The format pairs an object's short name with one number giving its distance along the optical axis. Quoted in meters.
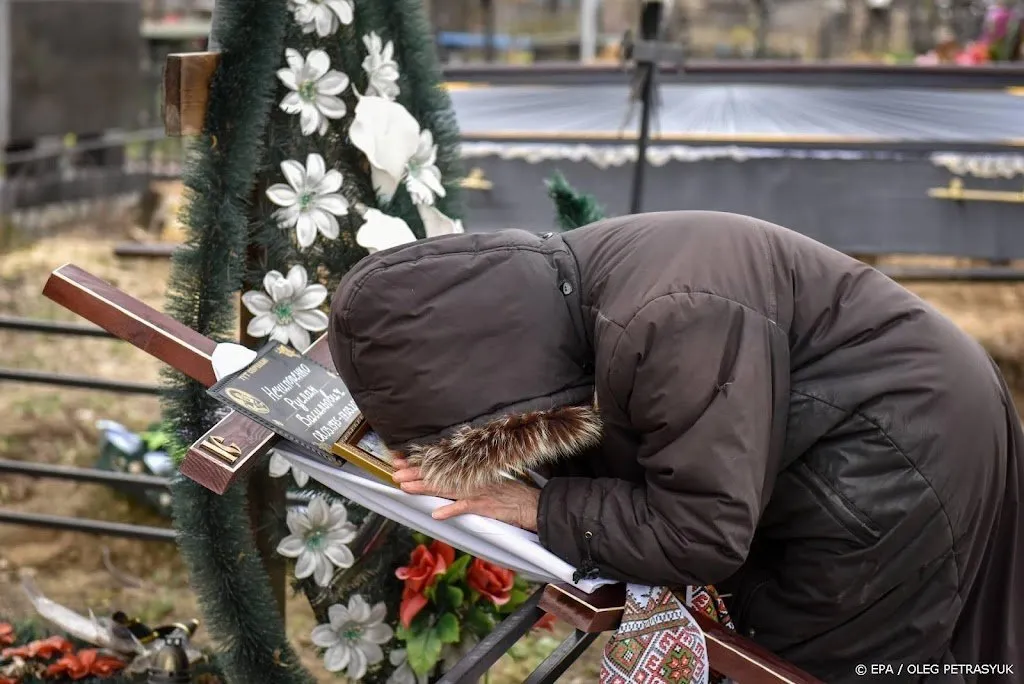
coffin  4.84
